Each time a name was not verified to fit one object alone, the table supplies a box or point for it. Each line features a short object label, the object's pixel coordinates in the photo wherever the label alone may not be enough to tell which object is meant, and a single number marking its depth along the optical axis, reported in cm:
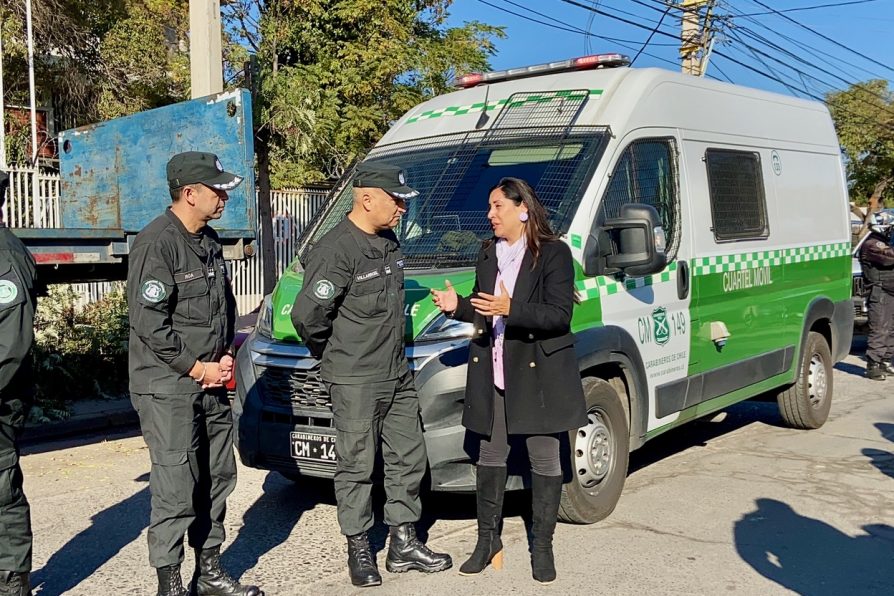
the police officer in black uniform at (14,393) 376
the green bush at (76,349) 906
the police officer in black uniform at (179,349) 382
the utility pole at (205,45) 977
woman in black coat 425
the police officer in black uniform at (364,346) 427
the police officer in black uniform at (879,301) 1066
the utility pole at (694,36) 1716
